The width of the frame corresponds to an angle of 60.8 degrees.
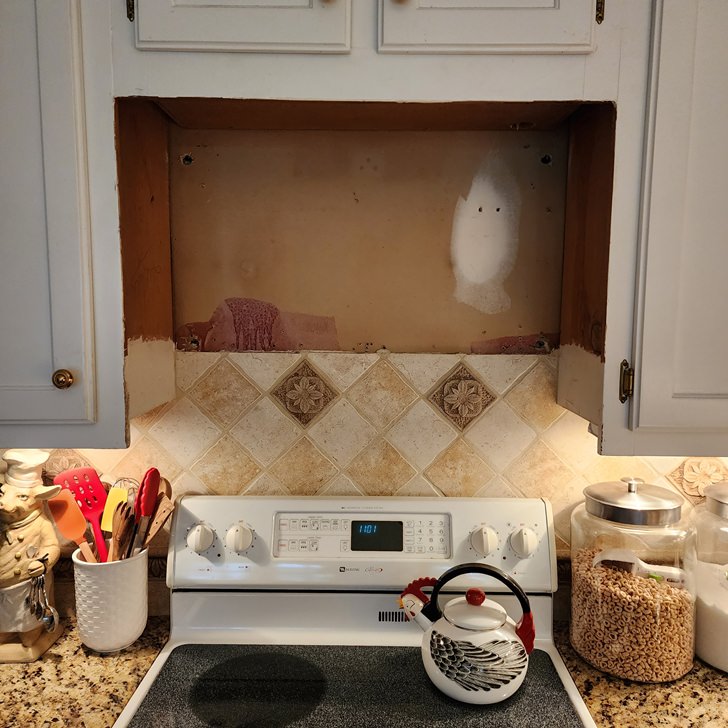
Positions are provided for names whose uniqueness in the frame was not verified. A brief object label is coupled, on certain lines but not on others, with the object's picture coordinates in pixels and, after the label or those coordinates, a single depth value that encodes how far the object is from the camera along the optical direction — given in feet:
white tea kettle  3.19
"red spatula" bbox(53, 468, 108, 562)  3.86
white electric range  3.67
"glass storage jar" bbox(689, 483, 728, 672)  3.62
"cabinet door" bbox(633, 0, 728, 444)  2.99
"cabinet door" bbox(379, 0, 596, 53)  2.94
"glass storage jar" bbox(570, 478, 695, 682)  3.48
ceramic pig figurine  3.70
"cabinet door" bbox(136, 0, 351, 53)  2.94
